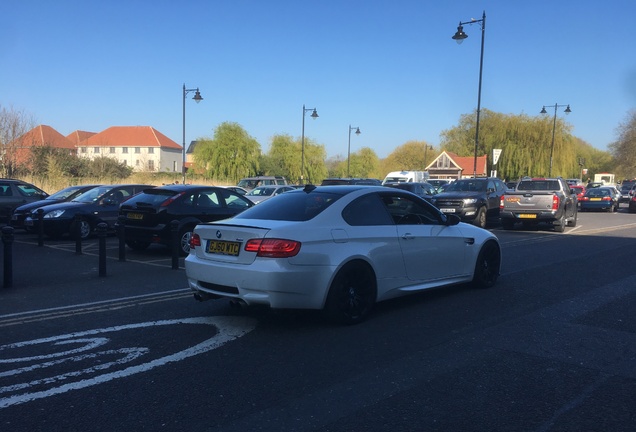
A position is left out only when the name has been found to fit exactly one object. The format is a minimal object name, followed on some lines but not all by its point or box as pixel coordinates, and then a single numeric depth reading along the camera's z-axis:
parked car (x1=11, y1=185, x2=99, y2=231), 15.44
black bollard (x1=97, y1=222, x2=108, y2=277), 9.22
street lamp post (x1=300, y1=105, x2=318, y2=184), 47.06
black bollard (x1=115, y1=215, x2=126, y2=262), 10.98
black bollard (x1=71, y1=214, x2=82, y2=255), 11.96
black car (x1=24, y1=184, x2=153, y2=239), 14.07
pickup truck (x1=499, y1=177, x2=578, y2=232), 17.94
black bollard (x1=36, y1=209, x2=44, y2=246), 13.22
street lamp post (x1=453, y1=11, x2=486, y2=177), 25.00
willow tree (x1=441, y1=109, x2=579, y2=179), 63.22
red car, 35.92
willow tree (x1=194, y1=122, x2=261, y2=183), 62.41
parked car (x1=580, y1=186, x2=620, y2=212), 33.91
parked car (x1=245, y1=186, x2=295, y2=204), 23.81
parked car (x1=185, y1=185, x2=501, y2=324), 5.52
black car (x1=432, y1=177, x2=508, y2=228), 19.20
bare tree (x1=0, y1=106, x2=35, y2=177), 34.16
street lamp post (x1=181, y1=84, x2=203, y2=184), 34.72
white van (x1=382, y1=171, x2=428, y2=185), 35.42
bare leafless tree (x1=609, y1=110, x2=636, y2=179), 74.50
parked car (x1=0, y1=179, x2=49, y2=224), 16.92
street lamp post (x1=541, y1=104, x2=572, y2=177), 44.47
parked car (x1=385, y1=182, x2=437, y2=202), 22.95
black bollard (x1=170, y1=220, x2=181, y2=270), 9.84
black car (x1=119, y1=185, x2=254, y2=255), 11.26
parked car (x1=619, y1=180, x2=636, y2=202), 39.61
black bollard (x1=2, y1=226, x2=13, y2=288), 8.20
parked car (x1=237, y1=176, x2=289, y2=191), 29.58
